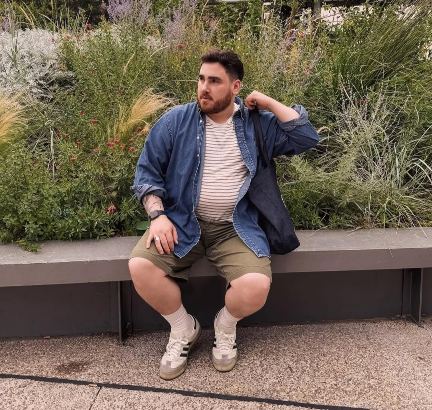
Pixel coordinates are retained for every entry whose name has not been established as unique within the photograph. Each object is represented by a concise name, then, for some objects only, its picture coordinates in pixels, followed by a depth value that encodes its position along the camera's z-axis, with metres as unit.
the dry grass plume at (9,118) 3.81
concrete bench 2.82
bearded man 2.72
